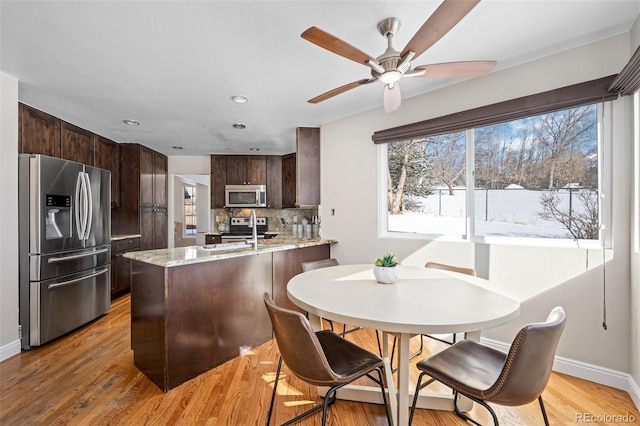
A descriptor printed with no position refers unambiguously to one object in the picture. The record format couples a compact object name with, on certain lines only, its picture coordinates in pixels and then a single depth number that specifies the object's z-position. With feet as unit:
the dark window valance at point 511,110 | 6.15
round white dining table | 3.59
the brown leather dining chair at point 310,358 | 3.82
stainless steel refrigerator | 8.04
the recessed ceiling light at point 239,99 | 9.09
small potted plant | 5.38
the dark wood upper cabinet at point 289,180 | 16.74
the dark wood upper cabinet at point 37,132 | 8.94
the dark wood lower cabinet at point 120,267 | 12.37
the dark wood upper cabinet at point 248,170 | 17.24
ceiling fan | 3.85
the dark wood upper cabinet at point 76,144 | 10.72
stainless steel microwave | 16.98
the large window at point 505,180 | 6.77
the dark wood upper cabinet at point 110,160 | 12.78
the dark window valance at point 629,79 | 5.00
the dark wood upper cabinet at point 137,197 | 14.32
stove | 17.82
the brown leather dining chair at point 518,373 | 3.32
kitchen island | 6.22
